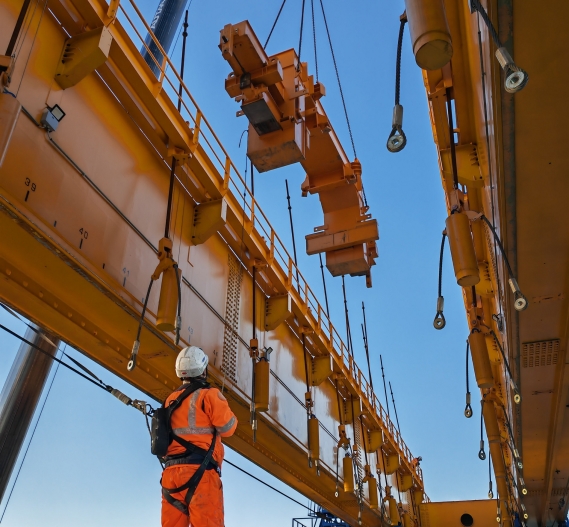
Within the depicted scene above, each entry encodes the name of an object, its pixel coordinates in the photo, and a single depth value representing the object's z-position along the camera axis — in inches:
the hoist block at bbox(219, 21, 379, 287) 268.5
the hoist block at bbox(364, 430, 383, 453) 618.8
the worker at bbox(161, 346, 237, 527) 159.9
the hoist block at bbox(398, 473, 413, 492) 815.7
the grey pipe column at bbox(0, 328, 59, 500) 413.7
